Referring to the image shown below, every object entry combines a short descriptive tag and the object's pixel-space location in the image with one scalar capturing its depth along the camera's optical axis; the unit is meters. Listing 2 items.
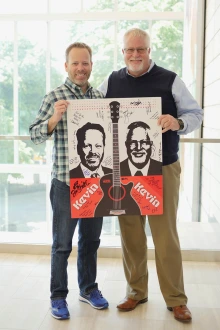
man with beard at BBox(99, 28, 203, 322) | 2.58
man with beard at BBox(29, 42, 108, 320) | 2.54
